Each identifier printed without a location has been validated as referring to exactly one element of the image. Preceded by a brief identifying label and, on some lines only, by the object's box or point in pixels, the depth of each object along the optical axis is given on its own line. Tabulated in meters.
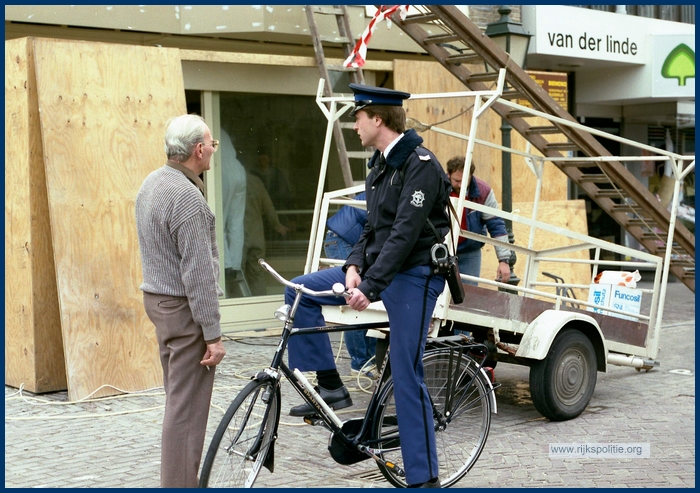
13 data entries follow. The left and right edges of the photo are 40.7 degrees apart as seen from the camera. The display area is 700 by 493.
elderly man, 4.28
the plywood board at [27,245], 7.31
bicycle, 4.29
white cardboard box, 7.98
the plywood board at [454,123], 10.41
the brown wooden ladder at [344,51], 9.43
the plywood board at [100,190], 7.21
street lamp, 9.49
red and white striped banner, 8.29
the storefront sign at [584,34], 13.33
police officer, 4.45
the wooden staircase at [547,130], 8.79
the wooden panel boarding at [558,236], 11.62
